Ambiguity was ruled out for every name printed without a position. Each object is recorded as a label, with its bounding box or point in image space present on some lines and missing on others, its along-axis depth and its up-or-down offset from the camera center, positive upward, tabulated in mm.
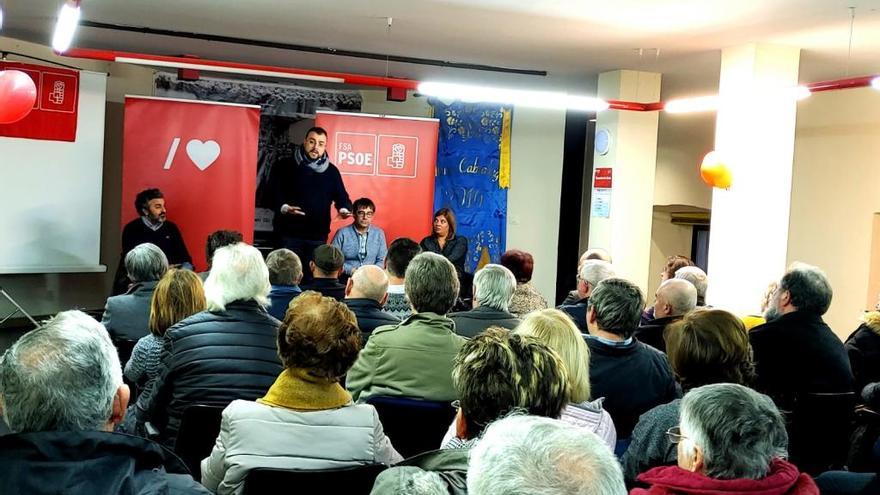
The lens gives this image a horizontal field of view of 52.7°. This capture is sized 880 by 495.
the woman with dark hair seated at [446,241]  7980 -317
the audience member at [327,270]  5284 -431
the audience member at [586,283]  4851 -386
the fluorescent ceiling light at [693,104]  6957 +937
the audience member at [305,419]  2389 -607
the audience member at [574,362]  2641 -457
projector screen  7527 -134
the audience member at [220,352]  3178 -580
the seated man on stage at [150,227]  7707 -346
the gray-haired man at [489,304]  4012 -445
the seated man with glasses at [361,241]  8156 -377
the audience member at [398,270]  5043 -393
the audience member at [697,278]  5148 -329
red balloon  5992 +578
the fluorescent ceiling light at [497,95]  6945 +908
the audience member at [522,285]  5348 -464
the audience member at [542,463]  1153 -335
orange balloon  7270 +416
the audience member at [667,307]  4203 -424
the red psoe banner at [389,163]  8727 +387
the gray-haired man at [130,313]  4277 -613
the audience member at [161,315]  3670 -521
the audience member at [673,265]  5930 -303
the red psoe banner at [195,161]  8117 +269
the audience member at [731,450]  1887 -493
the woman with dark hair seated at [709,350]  2861 -413
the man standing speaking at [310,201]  8492 -23
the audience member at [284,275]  4609 -417
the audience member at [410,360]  3271 -584
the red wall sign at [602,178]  9008 +380
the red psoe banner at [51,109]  7430 +630
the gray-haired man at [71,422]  1566 -454
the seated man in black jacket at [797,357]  3816 -563
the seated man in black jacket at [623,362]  3137 -524
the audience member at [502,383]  2061 -406
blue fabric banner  9625 +350
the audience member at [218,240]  6213 -334
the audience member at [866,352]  4375 -599
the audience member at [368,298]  4133 -461
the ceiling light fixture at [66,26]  5121 +965
